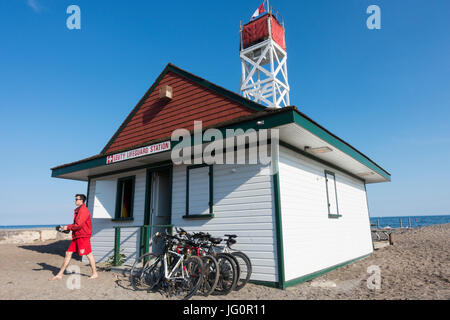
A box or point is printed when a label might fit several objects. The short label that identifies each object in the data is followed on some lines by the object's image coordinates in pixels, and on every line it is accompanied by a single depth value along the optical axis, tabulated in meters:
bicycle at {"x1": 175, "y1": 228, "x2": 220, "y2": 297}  5.31
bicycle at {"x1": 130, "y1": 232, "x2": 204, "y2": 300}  5.32
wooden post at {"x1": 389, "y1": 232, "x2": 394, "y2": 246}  14.08
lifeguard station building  6.24
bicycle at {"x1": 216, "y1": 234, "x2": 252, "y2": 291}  5.91
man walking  6.49
